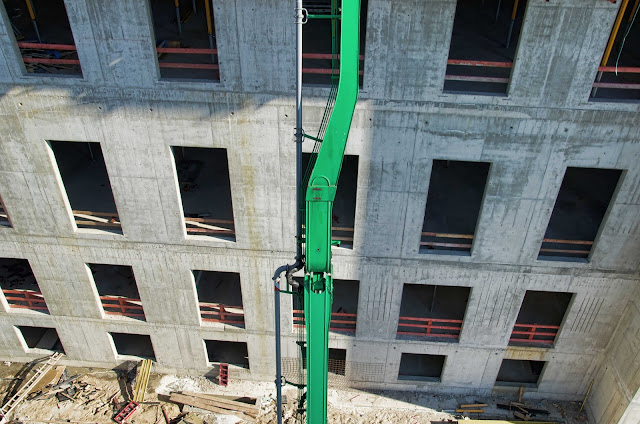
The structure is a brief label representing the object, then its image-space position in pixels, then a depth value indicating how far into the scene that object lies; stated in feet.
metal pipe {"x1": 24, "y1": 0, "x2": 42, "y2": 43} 42.74
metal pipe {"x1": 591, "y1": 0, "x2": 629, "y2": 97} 31.19
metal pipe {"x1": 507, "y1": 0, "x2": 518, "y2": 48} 42.35
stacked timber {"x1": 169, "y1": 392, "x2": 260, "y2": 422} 48.91
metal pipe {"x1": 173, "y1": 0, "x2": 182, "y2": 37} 44.20
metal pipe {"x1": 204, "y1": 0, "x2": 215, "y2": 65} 38.20
